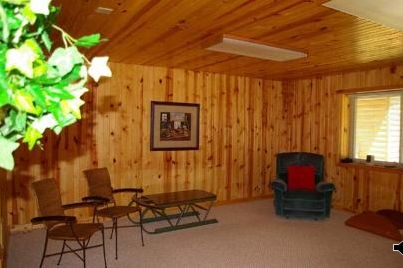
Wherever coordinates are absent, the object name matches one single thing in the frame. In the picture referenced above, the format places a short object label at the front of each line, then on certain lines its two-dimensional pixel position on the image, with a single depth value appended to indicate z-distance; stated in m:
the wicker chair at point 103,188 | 3.77
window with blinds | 4.92
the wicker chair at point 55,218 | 2.87
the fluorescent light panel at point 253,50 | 3.29
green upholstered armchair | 4.77
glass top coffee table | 4.07
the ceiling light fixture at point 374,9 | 2.22
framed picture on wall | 5.07
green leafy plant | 0.60
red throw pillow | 5.20
